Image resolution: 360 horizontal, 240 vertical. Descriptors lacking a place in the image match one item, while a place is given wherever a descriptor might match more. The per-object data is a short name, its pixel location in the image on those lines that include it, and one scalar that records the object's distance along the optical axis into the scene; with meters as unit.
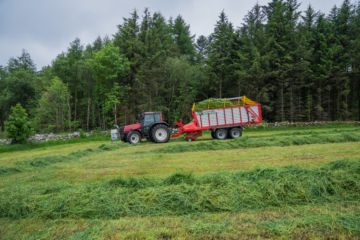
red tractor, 13.05
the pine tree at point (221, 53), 25.30
